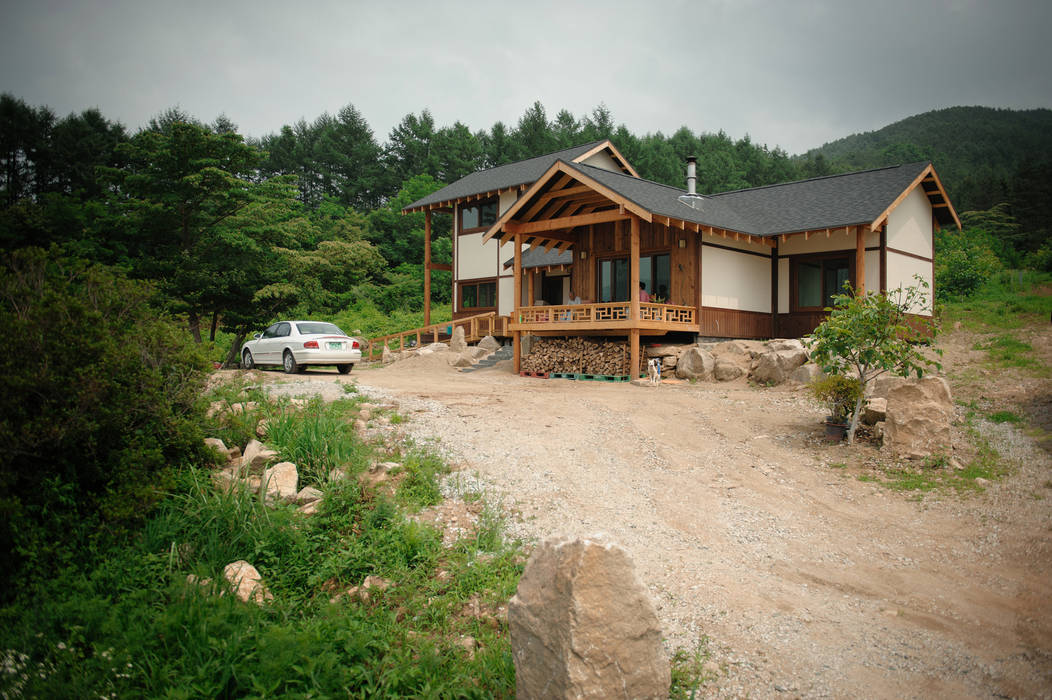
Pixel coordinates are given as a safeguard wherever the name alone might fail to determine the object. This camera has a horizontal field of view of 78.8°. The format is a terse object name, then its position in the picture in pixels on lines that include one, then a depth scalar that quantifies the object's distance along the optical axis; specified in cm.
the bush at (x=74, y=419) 548
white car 1745
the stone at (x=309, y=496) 660
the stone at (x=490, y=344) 2383
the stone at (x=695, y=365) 1653
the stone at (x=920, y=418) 877
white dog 1620
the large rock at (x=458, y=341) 2319
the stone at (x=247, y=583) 520
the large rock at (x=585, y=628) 346
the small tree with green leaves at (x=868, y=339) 938
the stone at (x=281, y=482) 650
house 1766
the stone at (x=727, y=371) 1611
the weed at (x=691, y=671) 400
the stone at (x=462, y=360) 2112
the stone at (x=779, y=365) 1485
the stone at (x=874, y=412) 980
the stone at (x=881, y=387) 1139
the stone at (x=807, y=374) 1409
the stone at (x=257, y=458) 717
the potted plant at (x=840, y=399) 963
